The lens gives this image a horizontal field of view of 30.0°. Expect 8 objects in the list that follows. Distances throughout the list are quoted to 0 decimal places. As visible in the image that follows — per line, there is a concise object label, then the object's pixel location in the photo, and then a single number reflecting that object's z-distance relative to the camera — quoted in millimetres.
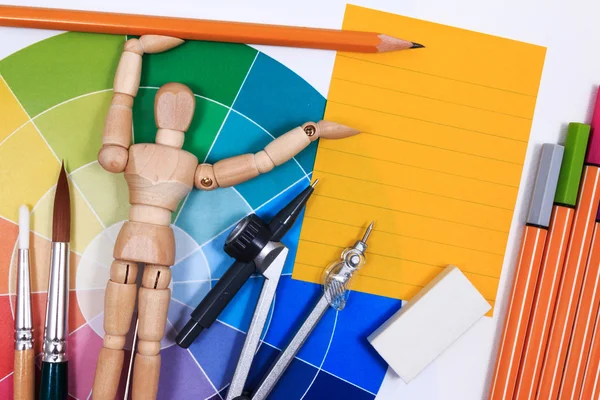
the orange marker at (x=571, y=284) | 391
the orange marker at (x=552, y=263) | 390
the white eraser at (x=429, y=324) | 384
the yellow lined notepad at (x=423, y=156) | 391
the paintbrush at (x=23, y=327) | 370
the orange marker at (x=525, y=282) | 391
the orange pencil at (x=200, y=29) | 376
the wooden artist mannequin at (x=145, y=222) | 361
